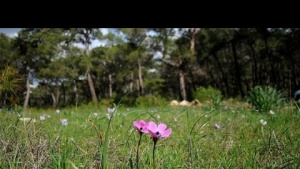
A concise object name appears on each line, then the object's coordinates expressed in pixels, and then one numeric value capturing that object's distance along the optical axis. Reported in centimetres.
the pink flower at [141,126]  111
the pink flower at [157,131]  109
